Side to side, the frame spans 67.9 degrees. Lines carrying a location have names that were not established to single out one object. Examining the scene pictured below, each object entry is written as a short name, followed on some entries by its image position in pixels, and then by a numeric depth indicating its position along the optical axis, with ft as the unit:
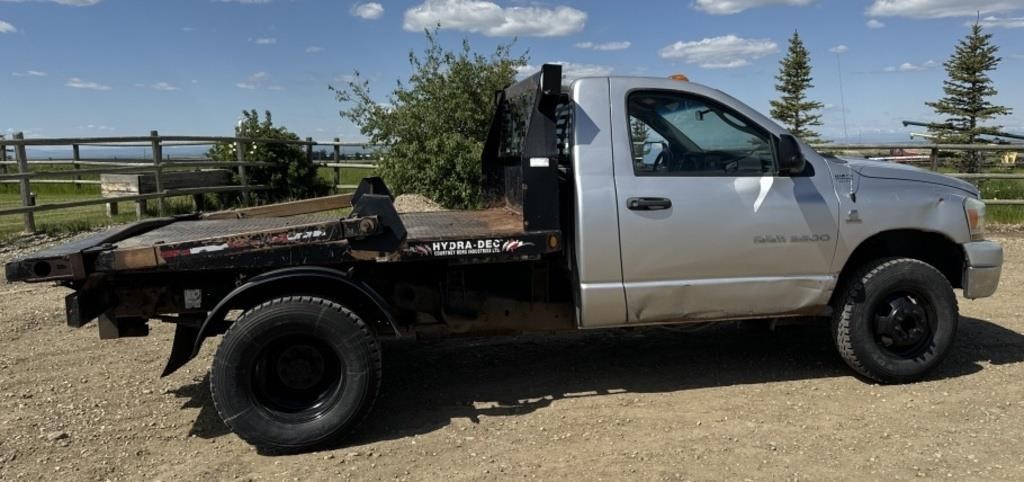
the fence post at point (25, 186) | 35.99
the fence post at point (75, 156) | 52.94
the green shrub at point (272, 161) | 50.60
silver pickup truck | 13.52
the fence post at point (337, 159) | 57.17
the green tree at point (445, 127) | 39.24
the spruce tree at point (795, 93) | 126.93
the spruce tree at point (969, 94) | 101.86
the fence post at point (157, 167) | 43.34
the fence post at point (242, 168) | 48.83
